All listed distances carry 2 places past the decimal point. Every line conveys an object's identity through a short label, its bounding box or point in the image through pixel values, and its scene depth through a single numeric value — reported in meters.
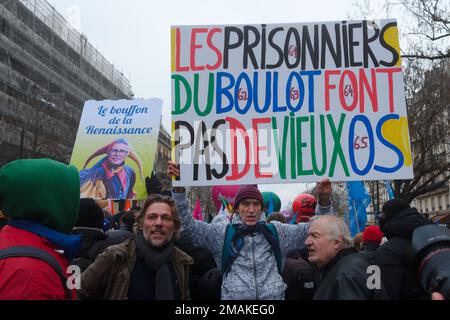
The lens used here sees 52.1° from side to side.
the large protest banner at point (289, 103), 3.64
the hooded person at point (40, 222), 1.78
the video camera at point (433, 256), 1.72
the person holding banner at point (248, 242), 3.21
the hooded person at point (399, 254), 3.27
